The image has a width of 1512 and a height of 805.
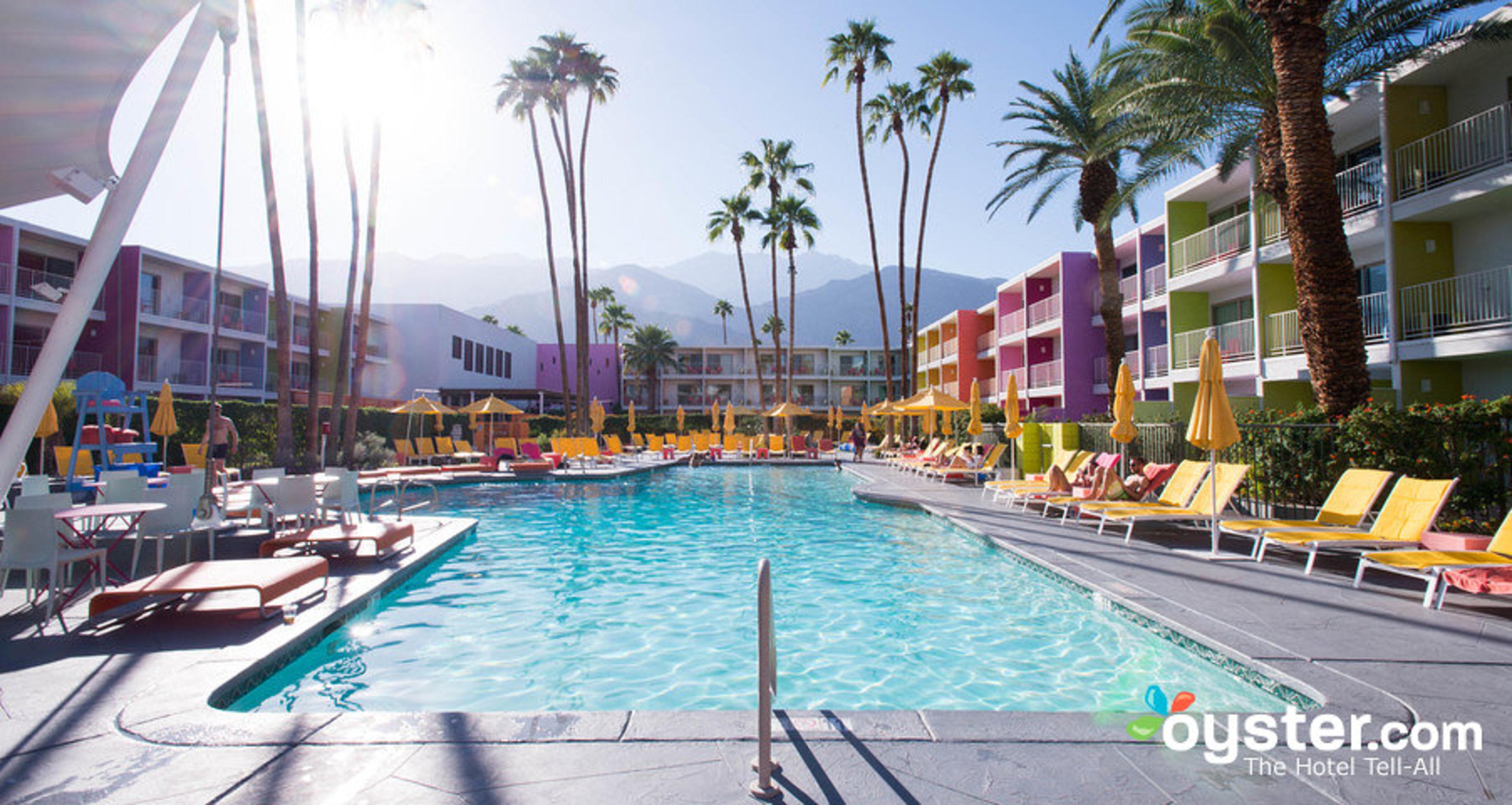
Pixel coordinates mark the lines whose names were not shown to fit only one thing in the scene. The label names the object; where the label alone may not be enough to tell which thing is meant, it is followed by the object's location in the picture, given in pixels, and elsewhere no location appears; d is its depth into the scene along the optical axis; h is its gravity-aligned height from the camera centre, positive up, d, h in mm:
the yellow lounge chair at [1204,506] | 7961 -964
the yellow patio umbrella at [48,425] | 12352 +174
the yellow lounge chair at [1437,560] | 5285 -1039
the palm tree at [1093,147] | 17359 +6971
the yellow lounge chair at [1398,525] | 6141 -907
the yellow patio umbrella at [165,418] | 12875 +277
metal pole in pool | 2764 -975
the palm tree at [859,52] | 29516 +14747
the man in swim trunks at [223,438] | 15812 -122
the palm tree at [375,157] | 20484 +7708
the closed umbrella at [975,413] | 17344 +215
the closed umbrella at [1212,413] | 7609 +57
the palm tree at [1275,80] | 10328 +6181
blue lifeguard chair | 13047 +461
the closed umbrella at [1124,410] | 10789 +154
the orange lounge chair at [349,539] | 7391 -1074
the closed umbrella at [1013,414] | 15547 +168
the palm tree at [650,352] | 56469 +5652
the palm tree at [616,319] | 67625 +9797
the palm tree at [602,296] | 72312 +12793
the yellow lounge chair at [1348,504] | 6953 -820
